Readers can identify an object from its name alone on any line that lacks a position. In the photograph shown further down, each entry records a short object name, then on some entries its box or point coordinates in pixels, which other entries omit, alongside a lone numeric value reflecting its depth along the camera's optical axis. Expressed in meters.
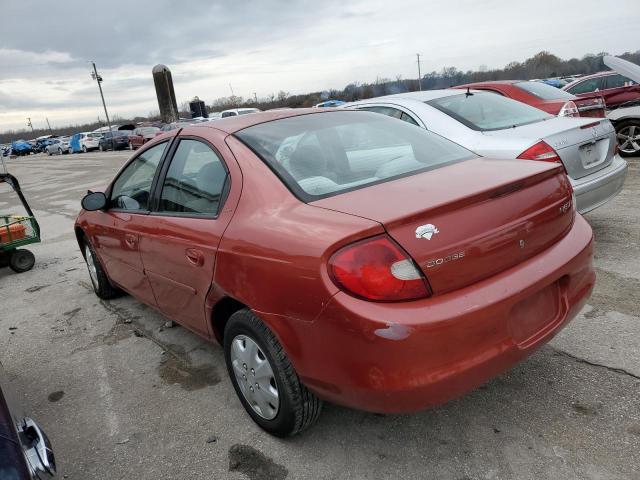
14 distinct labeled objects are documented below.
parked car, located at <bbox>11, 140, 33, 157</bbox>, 56.94
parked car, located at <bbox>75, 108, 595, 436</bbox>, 1.92
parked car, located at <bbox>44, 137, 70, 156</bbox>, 43.62
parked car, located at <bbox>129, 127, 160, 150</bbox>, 30.40
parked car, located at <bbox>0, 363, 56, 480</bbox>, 1.43
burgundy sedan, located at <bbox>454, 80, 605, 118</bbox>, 6.55
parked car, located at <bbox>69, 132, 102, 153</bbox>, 40.12
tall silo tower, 38.62
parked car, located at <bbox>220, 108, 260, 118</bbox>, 27.80
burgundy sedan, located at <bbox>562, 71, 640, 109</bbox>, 11.20
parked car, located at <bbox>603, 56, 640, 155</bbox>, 8.36
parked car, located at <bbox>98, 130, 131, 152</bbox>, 35.94
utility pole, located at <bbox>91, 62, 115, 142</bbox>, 45.33
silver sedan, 4.24
